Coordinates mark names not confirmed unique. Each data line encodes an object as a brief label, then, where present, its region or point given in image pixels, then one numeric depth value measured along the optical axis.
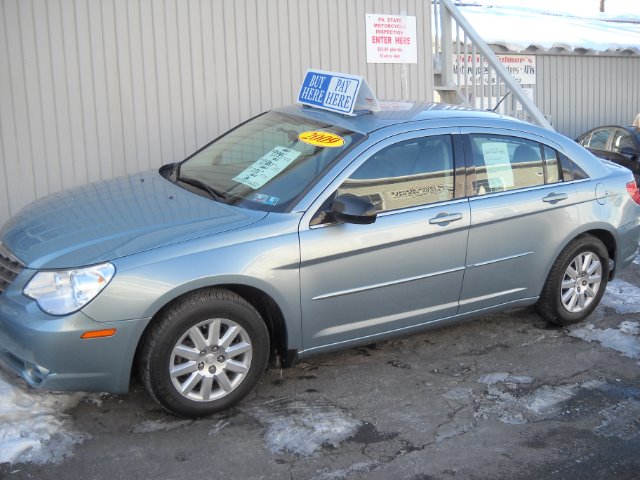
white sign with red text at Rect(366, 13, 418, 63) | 8.91
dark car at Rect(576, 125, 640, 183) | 10.60
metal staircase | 9.31
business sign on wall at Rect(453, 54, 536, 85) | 14.66
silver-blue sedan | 4.03
